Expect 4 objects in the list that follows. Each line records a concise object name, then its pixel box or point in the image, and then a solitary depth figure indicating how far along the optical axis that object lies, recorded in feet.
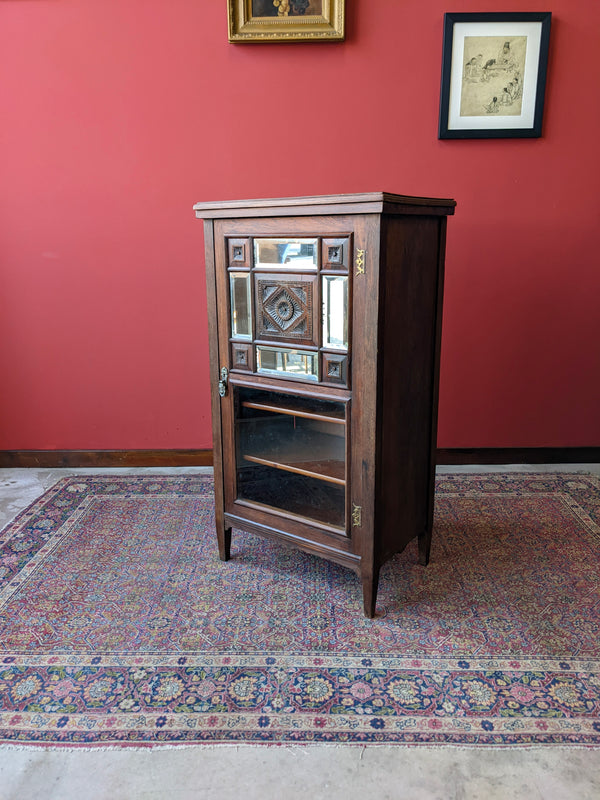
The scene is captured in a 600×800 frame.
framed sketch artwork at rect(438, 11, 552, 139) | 9.49
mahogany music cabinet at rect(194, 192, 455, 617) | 6.29
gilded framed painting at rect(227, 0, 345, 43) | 9.40
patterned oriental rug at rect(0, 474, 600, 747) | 5.47
